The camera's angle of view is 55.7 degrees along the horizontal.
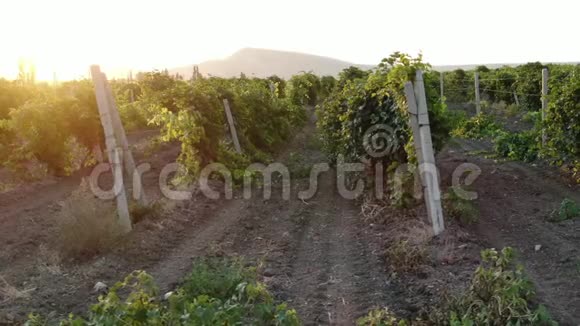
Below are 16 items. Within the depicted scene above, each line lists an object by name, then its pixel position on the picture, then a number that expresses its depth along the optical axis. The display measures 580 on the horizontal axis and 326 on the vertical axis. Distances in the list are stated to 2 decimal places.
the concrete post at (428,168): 6.31
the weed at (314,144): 15.82
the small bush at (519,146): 11.08
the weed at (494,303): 3.78
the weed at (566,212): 7.06
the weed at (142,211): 7.64
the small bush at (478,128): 15.34
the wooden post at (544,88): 10.94
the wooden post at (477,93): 18.24
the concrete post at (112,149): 7.00
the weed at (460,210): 7.04
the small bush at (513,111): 20.97
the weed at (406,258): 5.41
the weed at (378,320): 3.85
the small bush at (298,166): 11.67
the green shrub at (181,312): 2.98
